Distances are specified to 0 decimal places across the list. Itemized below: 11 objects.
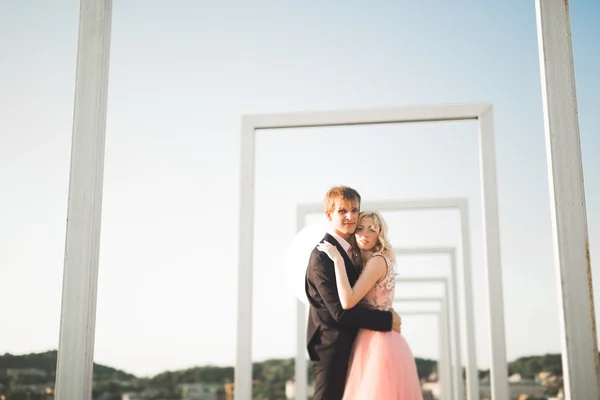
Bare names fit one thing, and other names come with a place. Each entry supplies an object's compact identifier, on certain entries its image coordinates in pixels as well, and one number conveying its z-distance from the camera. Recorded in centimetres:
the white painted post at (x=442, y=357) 934
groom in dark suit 345
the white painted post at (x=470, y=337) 624
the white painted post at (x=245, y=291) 349
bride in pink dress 341
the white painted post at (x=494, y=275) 364
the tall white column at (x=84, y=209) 261
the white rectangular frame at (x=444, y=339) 865
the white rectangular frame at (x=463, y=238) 577
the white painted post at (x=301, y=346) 561
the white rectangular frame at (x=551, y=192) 243
